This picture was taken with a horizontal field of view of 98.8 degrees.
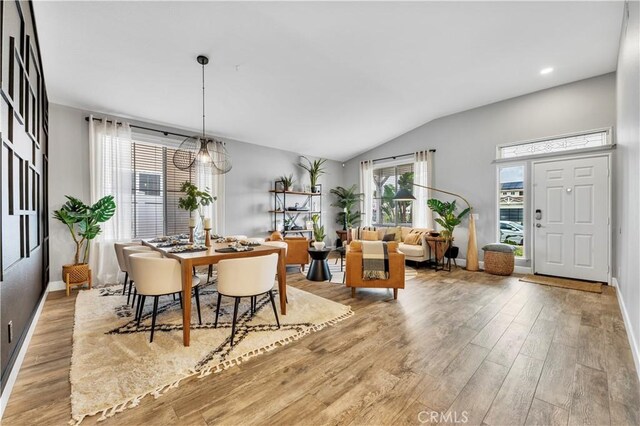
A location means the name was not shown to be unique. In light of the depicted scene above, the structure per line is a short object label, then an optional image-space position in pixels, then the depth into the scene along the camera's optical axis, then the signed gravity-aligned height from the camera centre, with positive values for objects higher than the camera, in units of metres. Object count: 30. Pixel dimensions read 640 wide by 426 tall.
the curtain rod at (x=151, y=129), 4.34 +1.48
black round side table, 4.56 -0.94
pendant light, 5.21 +1.26
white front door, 4.34 -0.14
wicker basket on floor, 4.92 -0.96
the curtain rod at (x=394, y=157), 6.81 +1.40
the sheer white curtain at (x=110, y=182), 4.27 +0.50
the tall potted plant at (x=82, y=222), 3.86 -0.13
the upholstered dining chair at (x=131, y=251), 3.12 -0.44
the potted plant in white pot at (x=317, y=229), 6.63 -0.45
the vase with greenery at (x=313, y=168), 7.08 +1.15
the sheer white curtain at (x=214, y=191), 5.37 +0.42
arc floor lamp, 5.32 -0.69
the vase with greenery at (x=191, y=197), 3.42 +0.19
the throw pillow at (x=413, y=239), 5.81 -0.61
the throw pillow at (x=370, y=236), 6.27 -0.57
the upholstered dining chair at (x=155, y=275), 2.45 -0.57
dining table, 2.35 -0.44
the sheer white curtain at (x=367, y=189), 7.66 +0.62
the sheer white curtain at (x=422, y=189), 6.30 +0.52
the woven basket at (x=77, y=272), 3.83 -0.84
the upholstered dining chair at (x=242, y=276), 2.46 -0.59
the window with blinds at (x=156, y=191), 4.80 +0.39
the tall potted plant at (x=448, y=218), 5.51 -0.15
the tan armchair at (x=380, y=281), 3.63 -0.83
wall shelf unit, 6.62 +0.06
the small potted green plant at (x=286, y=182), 6.47 +0.71
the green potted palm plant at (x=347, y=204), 7.71 +0.20
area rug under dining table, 1.77 -1.14
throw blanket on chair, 3.62 -0.68
